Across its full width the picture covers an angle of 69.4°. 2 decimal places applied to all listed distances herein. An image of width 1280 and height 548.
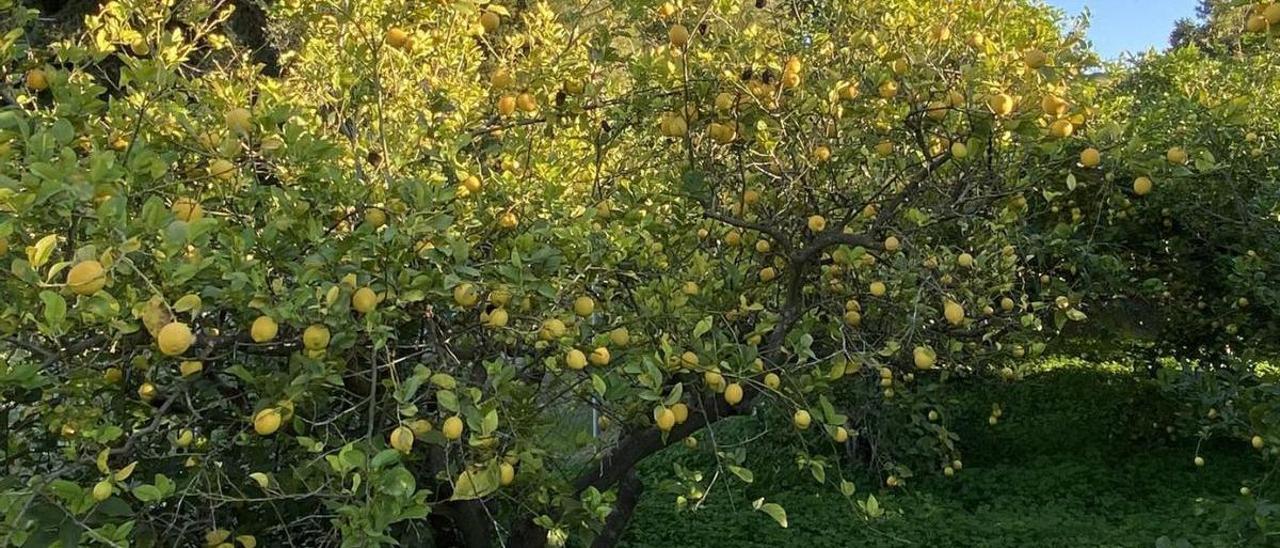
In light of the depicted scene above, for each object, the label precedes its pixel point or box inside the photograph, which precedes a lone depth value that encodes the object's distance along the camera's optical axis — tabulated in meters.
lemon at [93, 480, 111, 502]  1.42
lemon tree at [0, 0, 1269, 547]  1.57
